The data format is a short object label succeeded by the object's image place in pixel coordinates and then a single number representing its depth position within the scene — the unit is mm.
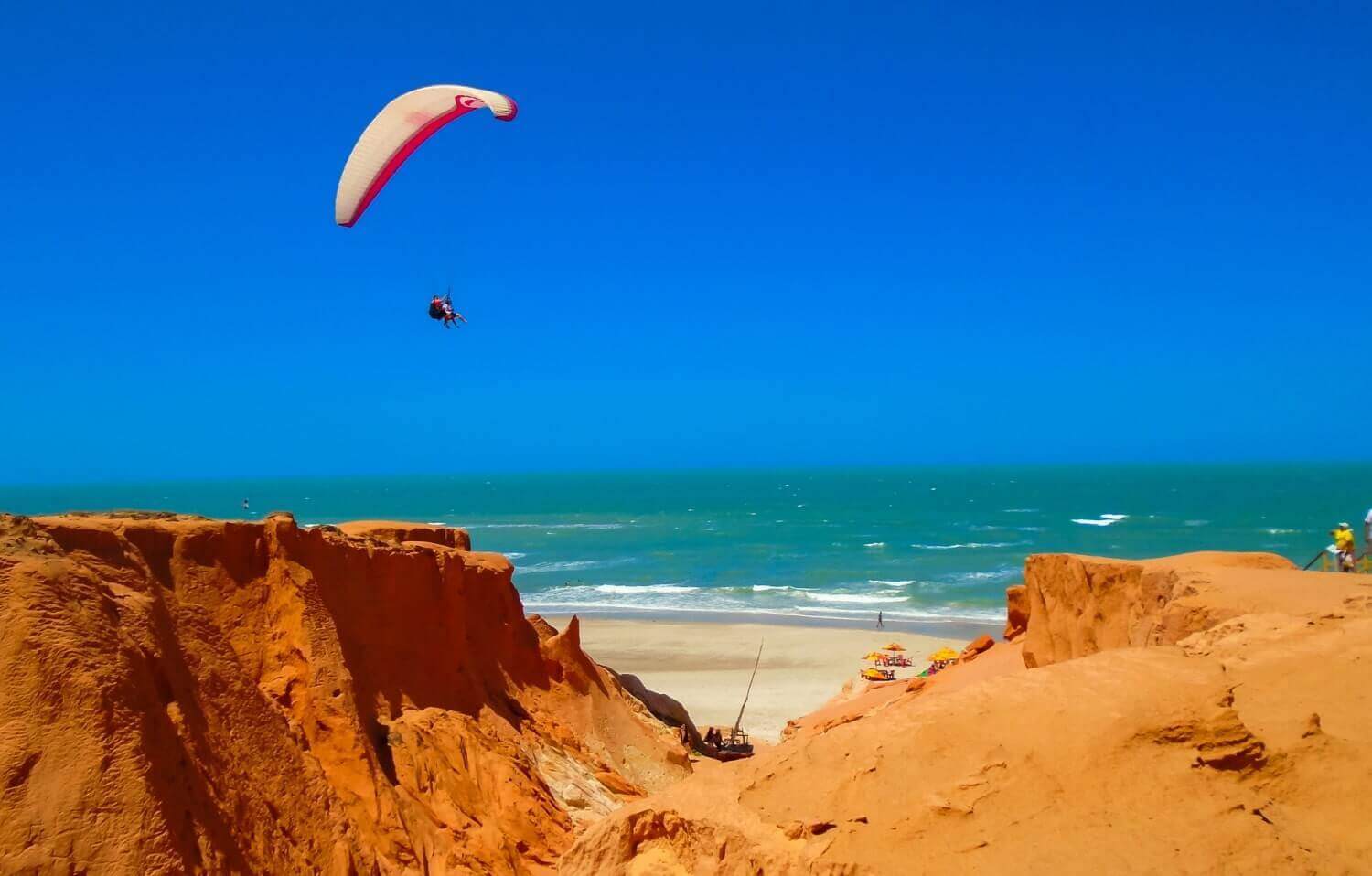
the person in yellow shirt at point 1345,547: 17594
